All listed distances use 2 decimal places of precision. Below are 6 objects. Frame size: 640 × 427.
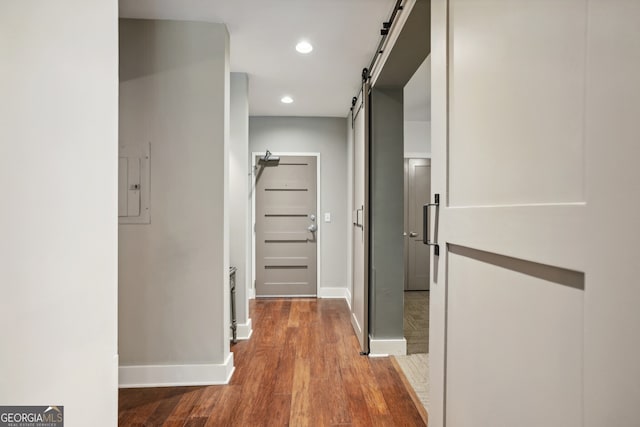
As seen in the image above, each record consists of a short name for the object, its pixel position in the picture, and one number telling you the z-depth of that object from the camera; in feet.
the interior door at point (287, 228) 15.84
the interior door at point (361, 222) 9.38
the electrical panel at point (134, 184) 7.64
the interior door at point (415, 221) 17.07
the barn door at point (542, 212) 1.85
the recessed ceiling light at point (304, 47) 8.57
